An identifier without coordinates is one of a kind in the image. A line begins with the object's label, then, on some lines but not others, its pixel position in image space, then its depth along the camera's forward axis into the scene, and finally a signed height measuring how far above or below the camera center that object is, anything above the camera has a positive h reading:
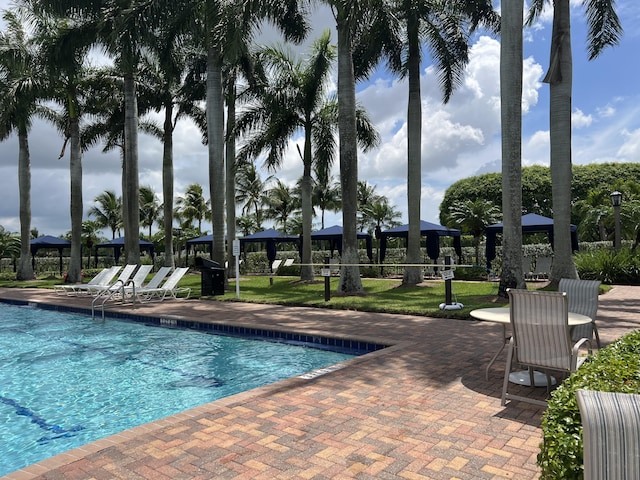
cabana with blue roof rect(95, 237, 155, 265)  30.77 +0.67
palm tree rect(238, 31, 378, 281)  19.00 +5.68
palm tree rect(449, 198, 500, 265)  22.77 +1.59
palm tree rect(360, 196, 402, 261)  32.34 +2.42
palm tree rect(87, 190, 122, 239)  47.34 +4.43
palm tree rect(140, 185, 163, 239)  48.06 +4.80
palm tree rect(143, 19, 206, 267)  20.81 +7.93
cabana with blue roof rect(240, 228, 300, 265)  25.12 +0.76
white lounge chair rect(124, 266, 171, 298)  14.73 -0.93
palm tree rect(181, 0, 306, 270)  14.66 +6.69
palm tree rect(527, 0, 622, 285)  12.91 +3.14
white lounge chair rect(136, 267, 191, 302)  14.18 -1.12
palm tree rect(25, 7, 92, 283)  19.12 +7.83
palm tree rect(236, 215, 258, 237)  47.19 +2.87
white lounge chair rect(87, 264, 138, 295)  15.62 -0.75
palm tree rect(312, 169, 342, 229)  43.98 +5.17
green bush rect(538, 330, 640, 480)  1.85 -0.73
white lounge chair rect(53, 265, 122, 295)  16.22 -0.91
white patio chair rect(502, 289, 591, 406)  4.06 -0.76
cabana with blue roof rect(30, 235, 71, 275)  27.58 +0.79
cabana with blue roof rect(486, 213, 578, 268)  18.27 +0.73
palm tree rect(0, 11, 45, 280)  21.38 +7.54
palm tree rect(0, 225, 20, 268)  36.22 +0.78
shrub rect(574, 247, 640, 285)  15.77 -0.69
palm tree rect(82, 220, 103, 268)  43.97 +2.37
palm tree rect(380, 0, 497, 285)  15.84 +7.16
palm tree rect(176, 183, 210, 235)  47.41 +4.95
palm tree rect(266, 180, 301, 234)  45.03 +4.80
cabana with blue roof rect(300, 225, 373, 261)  22.30 +0.78
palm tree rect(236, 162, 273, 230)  45.16 +5.81
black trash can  15.05 -0.80
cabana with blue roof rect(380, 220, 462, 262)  19.70 +0.71
